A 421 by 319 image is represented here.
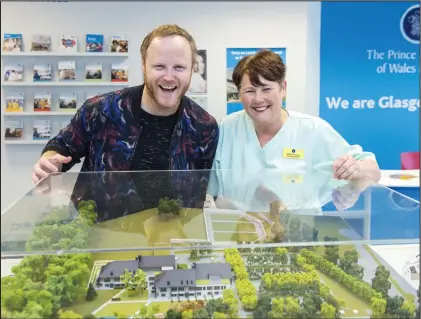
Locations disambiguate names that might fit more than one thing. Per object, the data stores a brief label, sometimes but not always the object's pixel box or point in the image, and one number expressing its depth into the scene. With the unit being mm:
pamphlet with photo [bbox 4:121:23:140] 6070
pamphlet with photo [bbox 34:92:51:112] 6012
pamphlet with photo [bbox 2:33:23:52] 5910
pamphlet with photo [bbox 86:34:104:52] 5902
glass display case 1761
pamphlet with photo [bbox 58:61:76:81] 5941
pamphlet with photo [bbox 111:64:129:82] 5977
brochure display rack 5914
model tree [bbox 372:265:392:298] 1938
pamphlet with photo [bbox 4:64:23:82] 5957
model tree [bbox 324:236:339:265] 1985
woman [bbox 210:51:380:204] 2760
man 2680
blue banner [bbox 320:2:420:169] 6059
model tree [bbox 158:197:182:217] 2250
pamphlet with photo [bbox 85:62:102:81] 5965
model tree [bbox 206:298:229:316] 1741
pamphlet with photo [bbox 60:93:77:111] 6016
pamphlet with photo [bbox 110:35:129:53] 5949
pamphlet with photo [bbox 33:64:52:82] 5953
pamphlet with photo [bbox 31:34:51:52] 5914
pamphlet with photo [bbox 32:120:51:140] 6066
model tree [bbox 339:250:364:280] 2057
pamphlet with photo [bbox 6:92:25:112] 6031
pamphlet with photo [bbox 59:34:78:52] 5910
